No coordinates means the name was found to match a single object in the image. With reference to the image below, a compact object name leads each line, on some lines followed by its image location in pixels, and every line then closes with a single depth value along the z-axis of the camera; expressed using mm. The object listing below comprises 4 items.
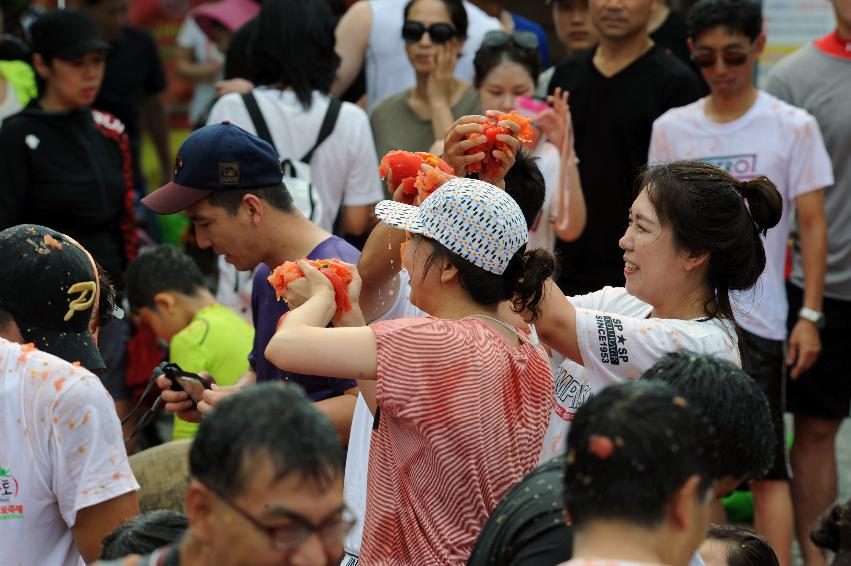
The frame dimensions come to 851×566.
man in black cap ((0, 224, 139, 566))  5910
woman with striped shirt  5973
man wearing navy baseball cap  8156
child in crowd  11328
